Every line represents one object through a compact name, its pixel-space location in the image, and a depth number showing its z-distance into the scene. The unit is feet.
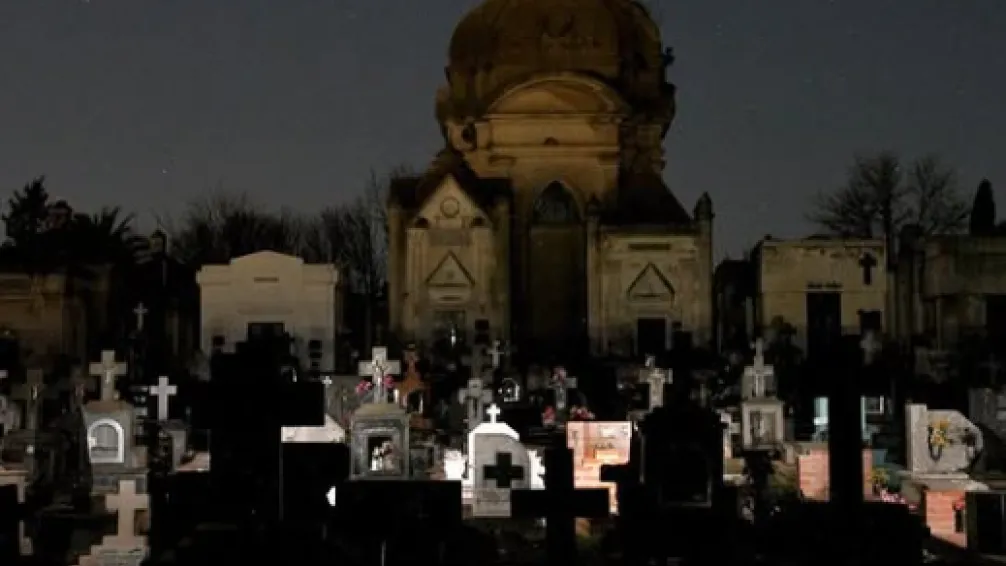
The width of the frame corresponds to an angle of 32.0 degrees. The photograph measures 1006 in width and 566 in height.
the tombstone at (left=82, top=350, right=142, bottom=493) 65.05
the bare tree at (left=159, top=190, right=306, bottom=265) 200.44
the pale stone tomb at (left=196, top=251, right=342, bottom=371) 105.29
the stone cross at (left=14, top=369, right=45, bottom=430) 73.97
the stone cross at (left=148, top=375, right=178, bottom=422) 74.02
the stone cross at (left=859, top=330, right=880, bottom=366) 71.70
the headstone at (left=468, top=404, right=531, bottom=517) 51.62
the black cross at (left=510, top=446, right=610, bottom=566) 31.60
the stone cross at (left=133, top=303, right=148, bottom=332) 97.25
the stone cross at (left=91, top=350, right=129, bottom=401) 66.95
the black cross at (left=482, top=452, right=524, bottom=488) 49.34
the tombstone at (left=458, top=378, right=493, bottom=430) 78.23
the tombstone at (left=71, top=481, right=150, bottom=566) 41.57
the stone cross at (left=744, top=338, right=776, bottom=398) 75.77
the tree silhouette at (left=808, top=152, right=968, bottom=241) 157.28
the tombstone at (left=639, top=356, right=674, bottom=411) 77.71
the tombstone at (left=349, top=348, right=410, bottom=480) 62.23
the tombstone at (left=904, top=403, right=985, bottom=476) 57.82
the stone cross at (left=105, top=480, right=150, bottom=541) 42.52
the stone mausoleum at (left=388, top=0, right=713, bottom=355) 107.86
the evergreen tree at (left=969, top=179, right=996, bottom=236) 118.11
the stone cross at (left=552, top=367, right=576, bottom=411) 85.61
